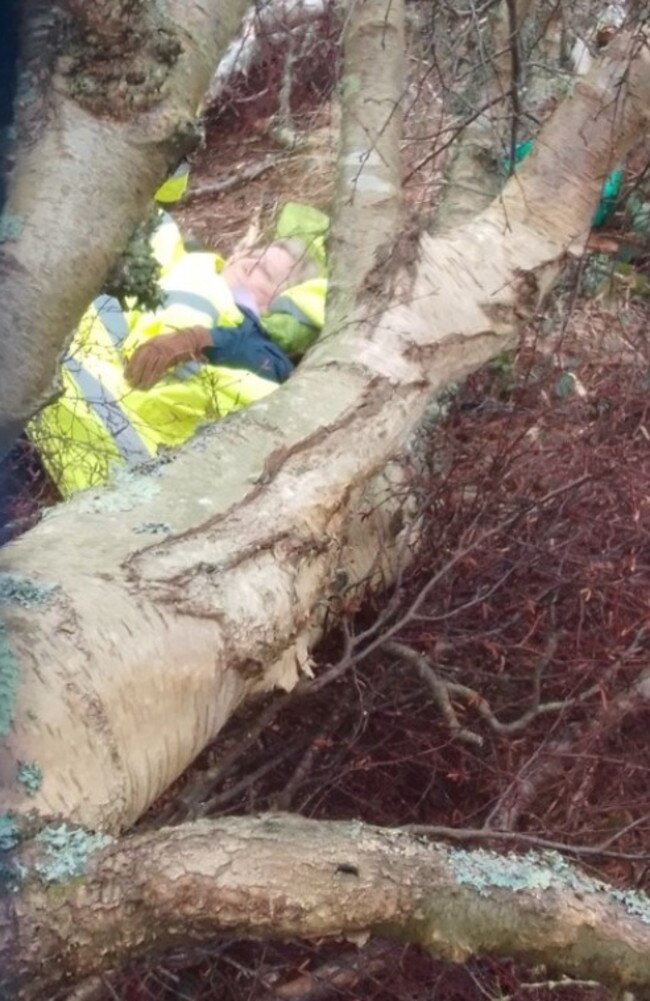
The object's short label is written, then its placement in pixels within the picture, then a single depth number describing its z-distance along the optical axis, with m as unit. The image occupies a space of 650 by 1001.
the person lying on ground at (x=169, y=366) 2.94
